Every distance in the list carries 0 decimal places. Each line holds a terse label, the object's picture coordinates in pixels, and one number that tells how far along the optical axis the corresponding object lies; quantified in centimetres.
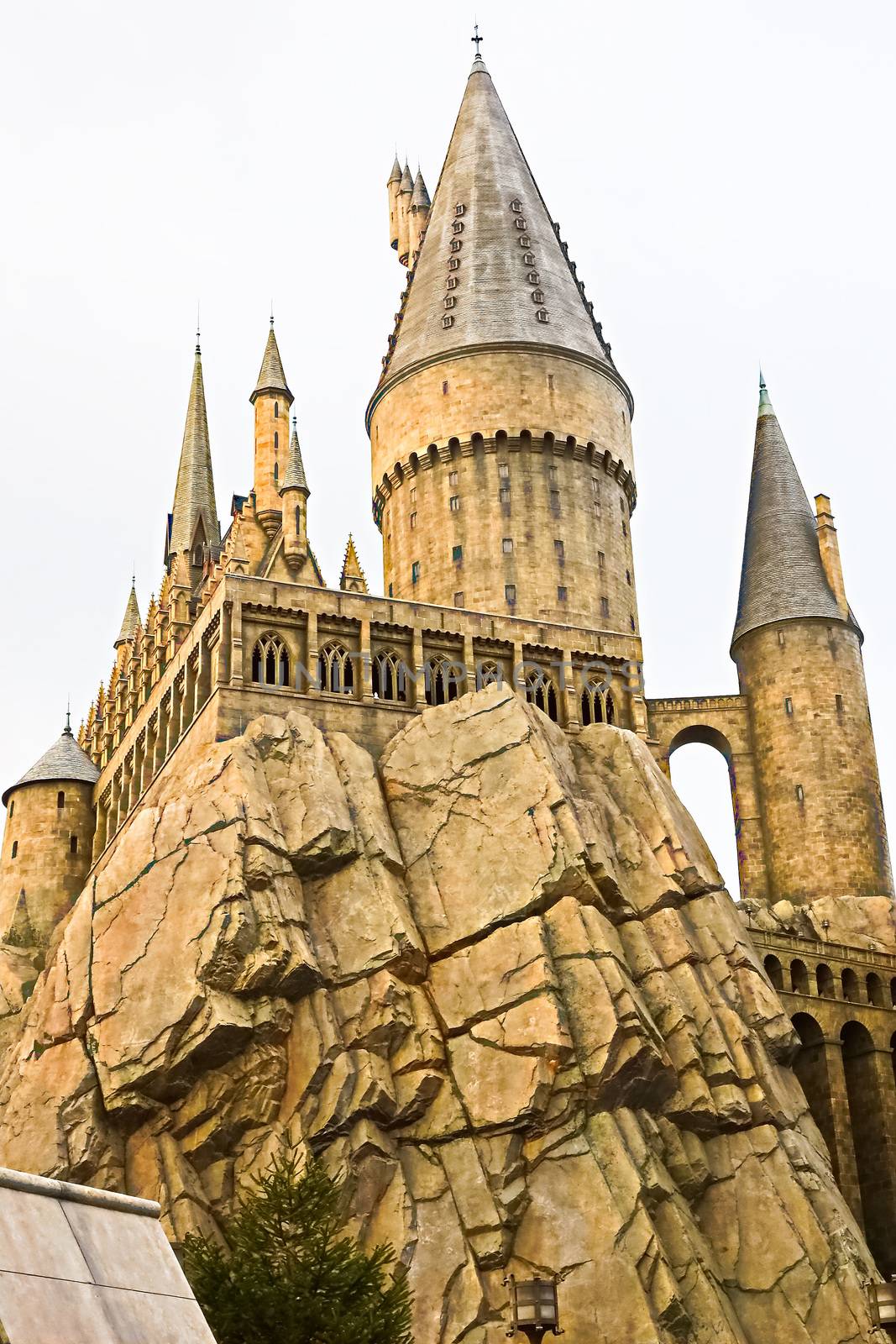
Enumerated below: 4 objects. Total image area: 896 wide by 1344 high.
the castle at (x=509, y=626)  6281
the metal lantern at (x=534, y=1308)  2962
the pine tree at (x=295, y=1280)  3606
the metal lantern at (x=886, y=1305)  2872
